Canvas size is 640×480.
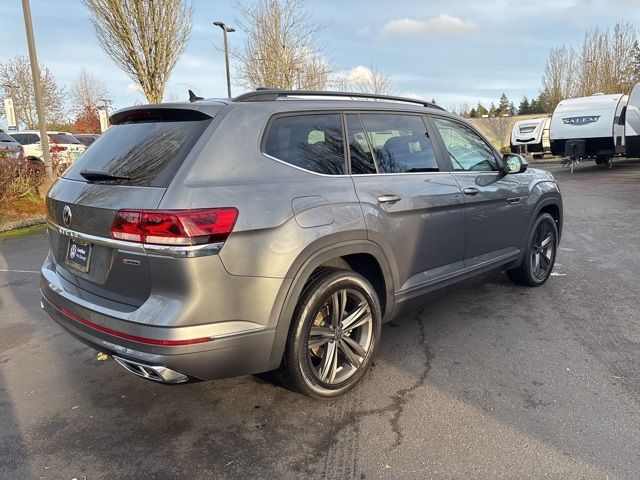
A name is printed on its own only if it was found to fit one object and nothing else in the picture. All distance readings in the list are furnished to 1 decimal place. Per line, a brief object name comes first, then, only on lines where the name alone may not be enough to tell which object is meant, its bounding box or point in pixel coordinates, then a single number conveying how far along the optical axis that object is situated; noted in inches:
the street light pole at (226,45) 799.1
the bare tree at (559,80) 1450.5
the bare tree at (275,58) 778.2
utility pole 434.0
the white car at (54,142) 635.2
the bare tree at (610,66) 1294.3
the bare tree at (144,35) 512.7
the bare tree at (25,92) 1494.8
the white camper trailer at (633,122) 572.9
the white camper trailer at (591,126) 621.0
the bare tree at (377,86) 976.9
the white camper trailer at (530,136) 932.6
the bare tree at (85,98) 1958.7
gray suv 95.3
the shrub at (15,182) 375.6
